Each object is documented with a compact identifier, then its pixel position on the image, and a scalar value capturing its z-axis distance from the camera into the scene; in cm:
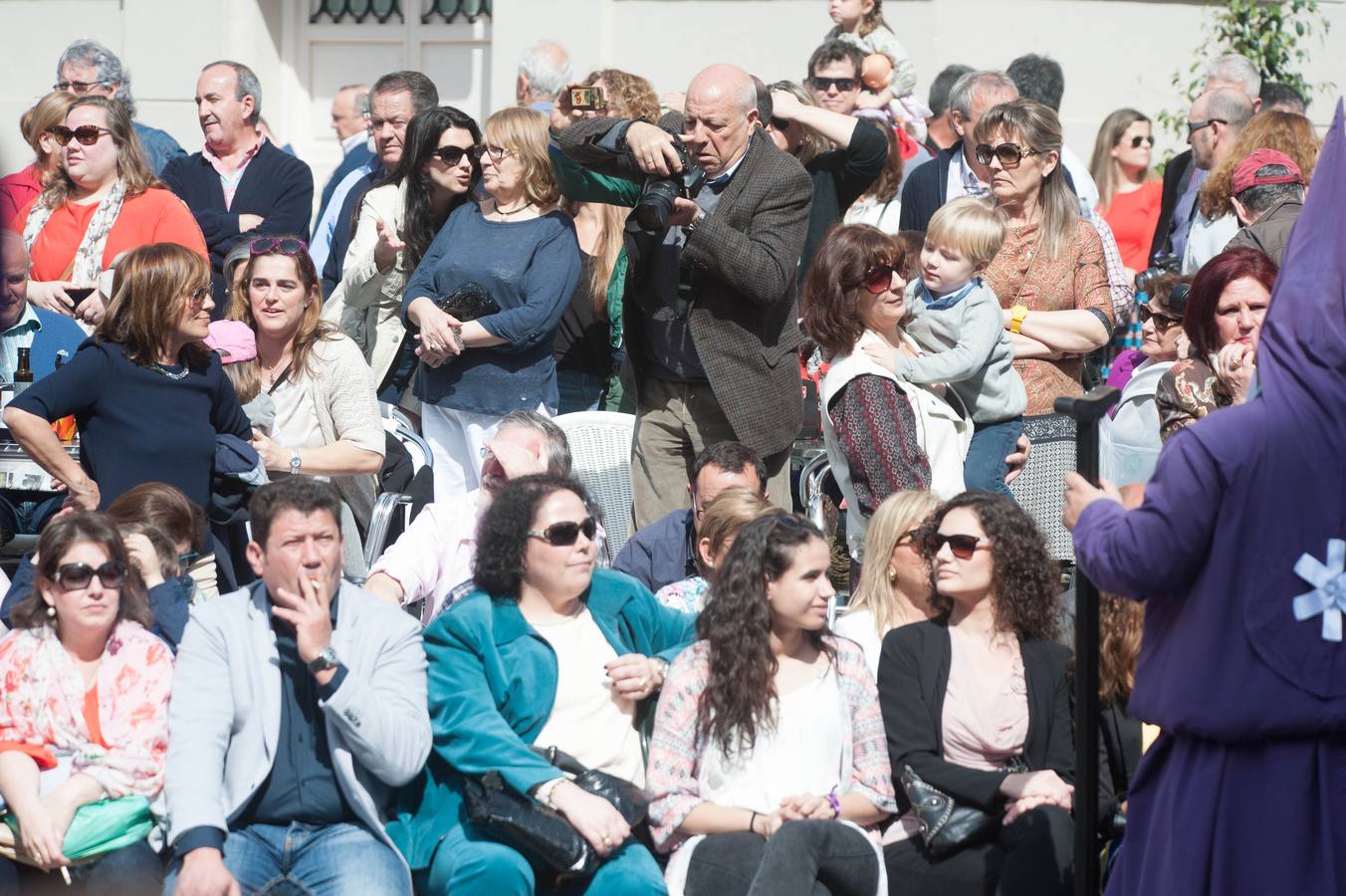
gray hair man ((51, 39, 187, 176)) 1642
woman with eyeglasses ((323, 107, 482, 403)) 1363
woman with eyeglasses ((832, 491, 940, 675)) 991
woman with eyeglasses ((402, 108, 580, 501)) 1276
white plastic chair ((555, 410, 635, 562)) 1265
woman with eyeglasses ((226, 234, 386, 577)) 1205
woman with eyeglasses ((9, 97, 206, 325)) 1336
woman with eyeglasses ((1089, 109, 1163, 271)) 1917
